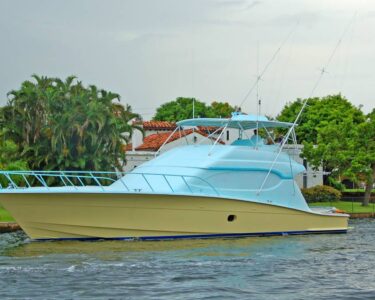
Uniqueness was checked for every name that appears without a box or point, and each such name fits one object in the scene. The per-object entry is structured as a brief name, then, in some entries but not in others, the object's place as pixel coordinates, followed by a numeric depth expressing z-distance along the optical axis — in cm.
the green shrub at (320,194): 4822
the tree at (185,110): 8931
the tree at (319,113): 6919
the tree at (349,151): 4606
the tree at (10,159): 3630
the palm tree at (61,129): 4053
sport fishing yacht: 2441
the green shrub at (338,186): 5612
